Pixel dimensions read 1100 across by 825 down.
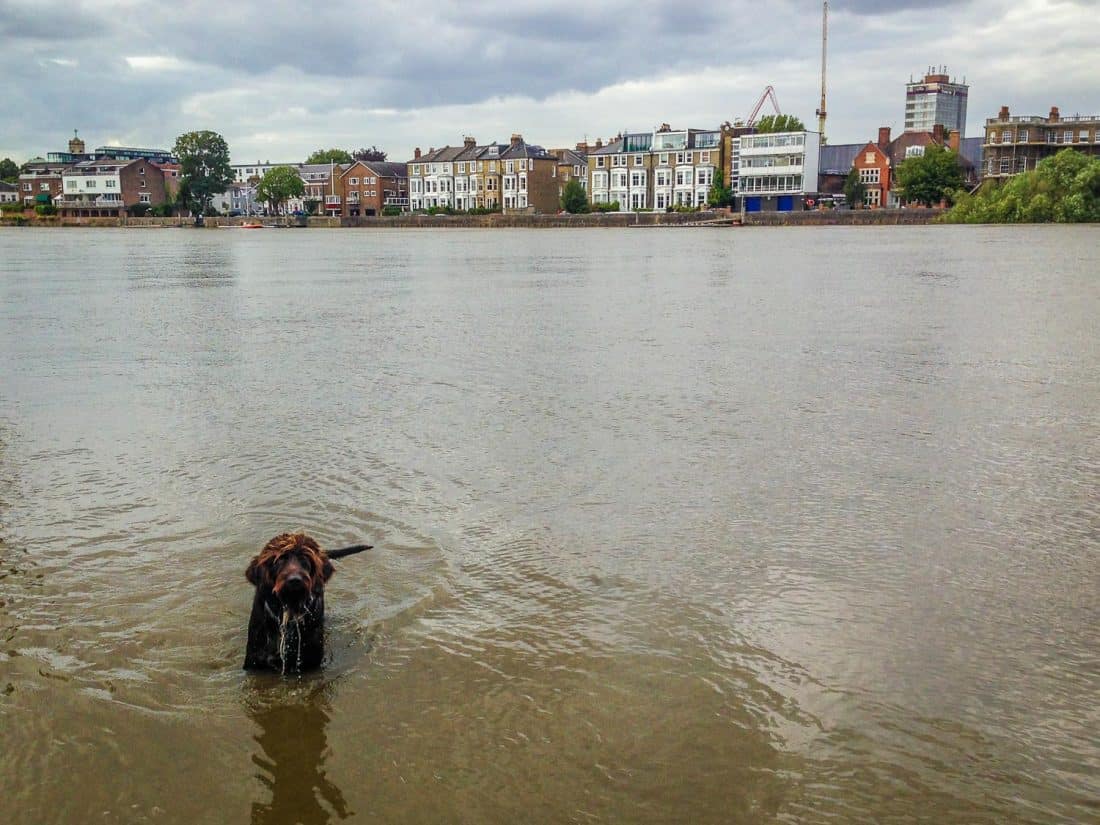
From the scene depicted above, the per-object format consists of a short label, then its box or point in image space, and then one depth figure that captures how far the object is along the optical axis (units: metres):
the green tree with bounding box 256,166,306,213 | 159.50
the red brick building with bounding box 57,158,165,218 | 165.75
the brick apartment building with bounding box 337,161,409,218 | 167.12
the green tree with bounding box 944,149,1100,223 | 87.00
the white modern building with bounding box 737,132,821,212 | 128.12
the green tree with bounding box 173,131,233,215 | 156.62
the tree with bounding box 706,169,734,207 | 132.12
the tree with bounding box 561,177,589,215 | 141.25
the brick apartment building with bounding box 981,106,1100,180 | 134.50
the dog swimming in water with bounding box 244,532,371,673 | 5.60
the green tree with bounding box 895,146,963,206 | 115.69
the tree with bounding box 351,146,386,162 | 177.93
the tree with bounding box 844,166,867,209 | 127.69
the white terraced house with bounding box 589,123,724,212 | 139.62
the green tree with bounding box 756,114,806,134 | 137.00
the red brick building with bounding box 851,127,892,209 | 133.75
